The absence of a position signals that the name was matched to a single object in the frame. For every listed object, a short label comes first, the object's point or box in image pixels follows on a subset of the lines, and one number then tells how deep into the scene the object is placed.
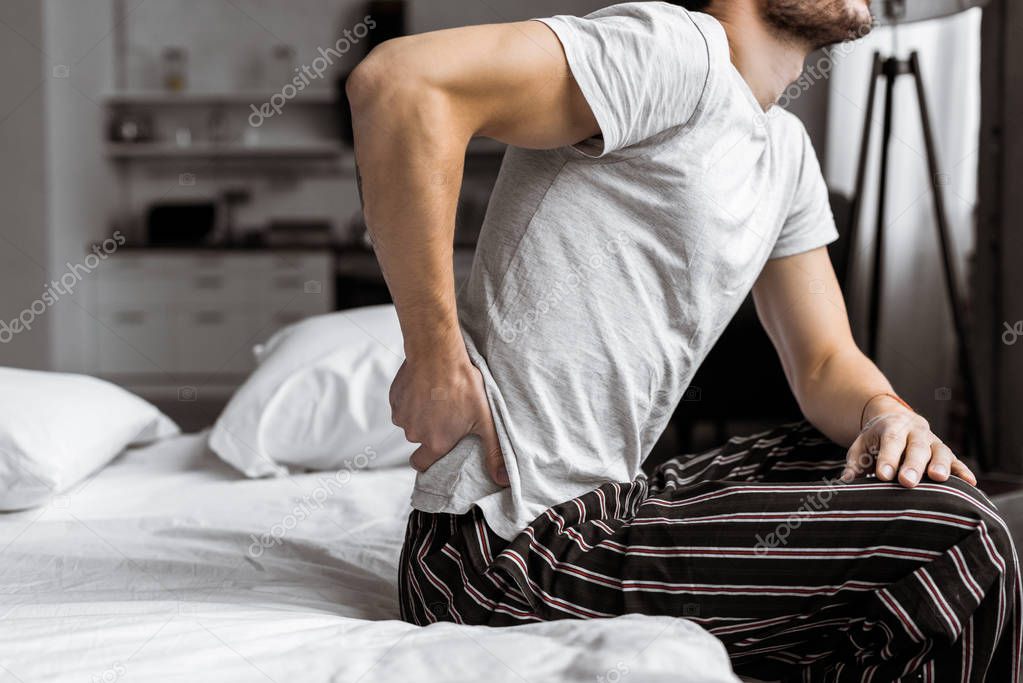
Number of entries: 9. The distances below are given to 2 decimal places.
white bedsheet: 0.61
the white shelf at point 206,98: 4.60
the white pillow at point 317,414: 1.48
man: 0.69
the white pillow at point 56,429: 1.30
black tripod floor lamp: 2.51
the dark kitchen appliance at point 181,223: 4.50
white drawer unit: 4.34
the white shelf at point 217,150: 4.60
